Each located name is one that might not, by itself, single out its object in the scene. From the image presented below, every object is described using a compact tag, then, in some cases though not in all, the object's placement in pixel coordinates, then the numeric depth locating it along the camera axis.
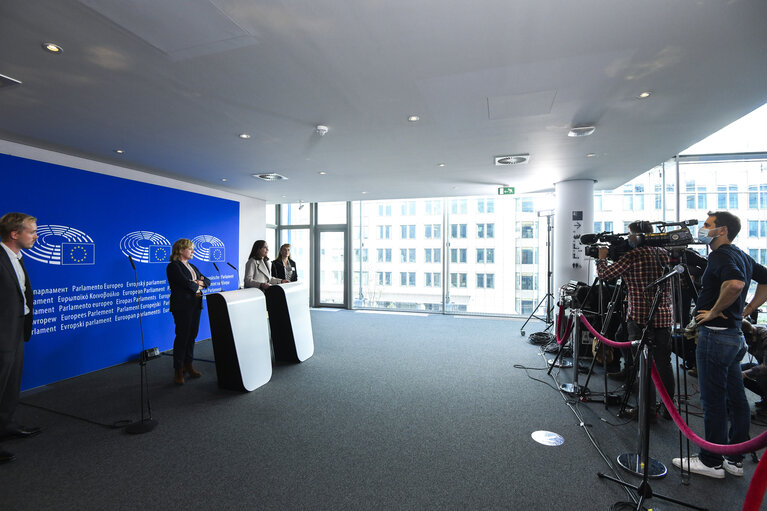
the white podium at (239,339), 3.58
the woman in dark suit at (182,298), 3.96
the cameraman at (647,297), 2.86
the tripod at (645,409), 1.87
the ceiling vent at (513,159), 4.64
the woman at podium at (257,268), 4.72
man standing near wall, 2.58
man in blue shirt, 2.19
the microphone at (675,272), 1.92
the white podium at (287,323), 4.62
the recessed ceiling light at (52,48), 2.13
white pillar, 6.01
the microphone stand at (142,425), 2.86
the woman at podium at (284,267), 5.54
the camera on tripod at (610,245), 3.06
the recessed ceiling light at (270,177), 5.72
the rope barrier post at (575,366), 3.40
